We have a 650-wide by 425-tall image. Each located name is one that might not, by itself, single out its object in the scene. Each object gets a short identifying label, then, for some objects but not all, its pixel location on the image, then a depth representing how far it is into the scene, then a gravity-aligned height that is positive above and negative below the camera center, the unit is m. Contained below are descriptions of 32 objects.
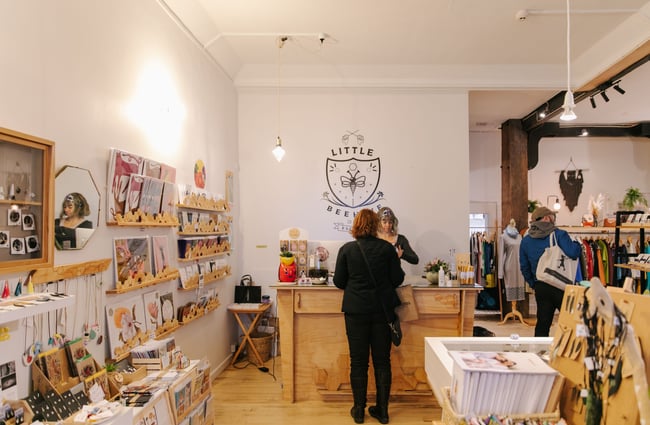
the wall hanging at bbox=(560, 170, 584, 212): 7.89 +0.63
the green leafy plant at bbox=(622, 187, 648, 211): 7.41 +0.35
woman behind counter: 4.32 -0.16
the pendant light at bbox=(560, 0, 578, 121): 2.74 +0.75
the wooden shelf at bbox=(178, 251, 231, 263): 3.38 -0.33
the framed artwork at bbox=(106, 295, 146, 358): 2.40 -0.63
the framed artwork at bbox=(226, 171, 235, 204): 4.67 +0.39
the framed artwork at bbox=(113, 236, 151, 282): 2.49 -0.22
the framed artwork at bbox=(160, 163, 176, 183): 3.06 +0.37
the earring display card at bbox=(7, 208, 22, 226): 1.67 +0.02
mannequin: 6.46 -0.86
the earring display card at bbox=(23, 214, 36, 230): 1.76 +0.00
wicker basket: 4.59 -1.42
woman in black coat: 3.15 -0.63
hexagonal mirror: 2.03 +0.07
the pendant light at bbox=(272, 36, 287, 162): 4.20 +0.73
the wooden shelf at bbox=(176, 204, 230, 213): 3.33 +0.12
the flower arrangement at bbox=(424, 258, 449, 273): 3.68 -0.43
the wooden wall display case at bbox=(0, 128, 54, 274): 1.65 +0.11
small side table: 4.50 -1.07
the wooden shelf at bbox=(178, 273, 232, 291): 3.40 -0.57
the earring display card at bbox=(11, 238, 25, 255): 1.69 -0.10
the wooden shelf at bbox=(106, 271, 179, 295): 2.42 -0.41
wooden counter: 3.53 -1.00
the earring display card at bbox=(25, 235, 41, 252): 1.77 -0.09
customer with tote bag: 3.87 -0.34
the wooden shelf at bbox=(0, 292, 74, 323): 1.46 -0.31
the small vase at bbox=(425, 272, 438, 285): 3.65 -0.51
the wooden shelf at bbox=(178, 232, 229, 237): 3.41 -0.12
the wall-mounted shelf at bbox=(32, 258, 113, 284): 1.85 -0.24
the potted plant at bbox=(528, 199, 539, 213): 7.52 +0.26
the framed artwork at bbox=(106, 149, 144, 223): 2.43 +0.26
